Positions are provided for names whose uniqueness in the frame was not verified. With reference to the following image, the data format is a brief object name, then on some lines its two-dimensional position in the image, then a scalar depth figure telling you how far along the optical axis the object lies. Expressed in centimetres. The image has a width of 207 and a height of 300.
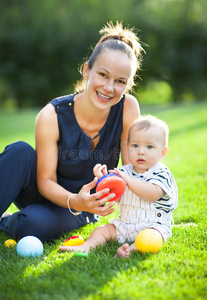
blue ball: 239
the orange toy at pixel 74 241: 253
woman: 262
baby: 244
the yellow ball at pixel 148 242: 227
